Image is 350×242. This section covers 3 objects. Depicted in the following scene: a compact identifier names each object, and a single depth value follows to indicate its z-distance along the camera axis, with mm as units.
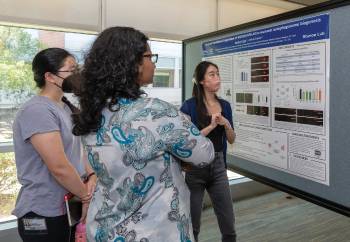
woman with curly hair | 1006
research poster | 1557
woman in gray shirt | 1374
